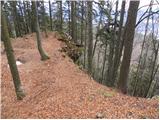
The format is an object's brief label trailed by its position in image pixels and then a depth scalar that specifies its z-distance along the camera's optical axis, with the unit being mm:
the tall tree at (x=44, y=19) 10692
